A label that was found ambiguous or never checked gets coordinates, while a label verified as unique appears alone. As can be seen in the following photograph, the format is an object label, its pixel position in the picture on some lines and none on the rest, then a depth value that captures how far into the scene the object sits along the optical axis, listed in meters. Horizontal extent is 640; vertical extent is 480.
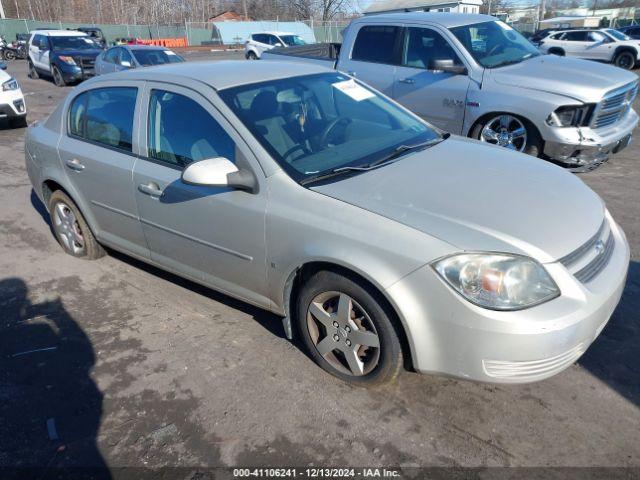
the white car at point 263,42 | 27.70
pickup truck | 5.64
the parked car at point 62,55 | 16.48
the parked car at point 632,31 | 21.41
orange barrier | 47.81
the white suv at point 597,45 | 20.03
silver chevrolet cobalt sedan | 2.33
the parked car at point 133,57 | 13.68
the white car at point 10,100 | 10.03
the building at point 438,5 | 40.53
